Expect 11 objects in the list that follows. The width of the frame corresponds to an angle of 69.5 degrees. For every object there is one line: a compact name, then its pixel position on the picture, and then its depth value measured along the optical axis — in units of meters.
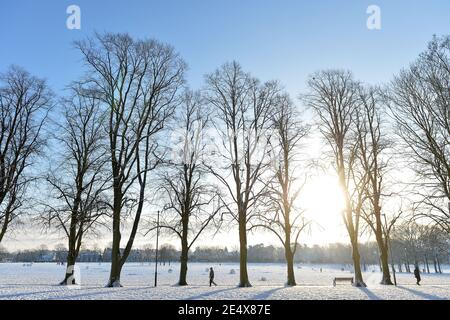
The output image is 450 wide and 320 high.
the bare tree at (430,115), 15.85
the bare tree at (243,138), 22.47
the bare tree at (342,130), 23.88
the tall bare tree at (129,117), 19.91
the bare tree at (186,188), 25.23
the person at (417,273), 27.11
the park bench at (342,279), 30.14
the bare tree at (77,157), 22.52
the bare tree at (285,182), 24.36
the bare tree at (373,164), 25.49
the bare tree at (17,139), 19.66
